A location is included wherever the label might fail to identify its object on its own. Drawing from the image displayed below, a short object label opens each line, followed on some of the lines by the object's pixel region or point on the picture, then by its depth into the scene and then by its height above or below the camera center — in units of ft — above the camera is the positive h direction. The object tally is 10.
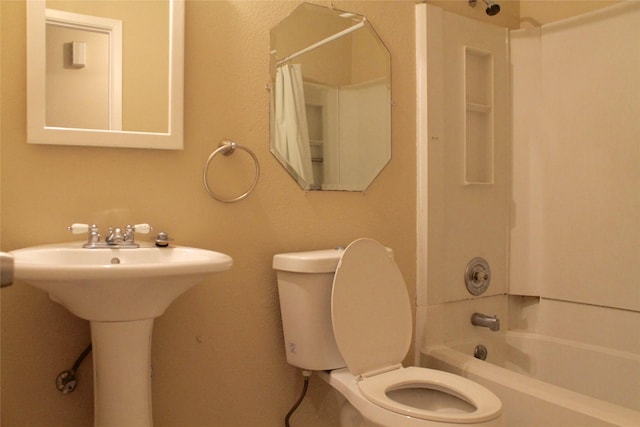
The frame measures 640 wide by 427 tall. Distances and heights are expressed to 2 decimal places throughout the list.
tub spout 6.71 -1.52
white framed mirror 4.40 +1.42
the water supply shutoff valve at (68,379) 4.51 -1.53
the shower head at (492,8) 6.56 +2.86
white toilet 4.98 -1.24
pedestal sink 3.28 -0.59
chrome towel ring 5.17 +0.62
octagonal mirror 5.72 +1.50
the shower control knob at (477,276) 7.06 -0.91
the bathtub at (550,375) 4.50 -1.95
